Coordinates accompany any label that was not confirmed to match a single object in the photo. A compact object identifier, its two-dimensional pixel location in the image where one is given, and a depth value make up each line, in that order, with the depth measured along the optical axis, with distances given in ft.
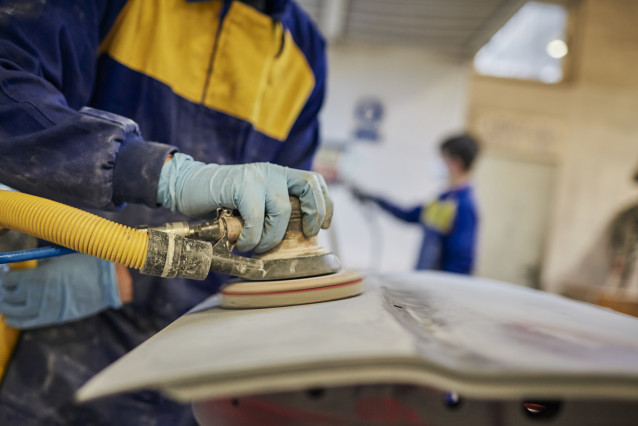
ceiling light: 14.69
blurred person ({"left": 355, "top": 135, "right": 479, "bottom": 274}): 8.12
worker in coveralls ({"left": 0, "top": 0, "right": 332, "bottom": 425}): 2.22
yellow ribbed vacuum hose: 1.87
